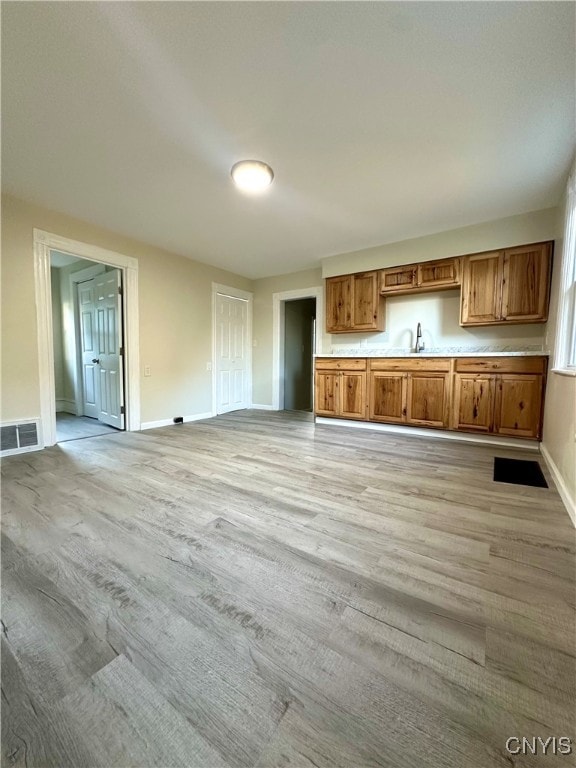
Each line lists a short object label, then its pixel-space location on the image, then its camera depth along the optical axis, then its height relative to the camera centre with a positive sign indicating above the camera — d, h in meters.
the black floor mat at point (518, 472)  2.28 -0.91
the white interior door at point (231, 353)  5.12 +0.07
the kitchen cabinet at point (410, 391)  3.51 -0.39
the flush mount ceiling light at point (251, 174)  2.35 +1.48
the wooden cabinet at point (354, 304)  4.17 +0.80
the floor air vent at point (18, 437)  2.83 -0.81
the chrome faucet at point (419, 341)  4.03 +0.25
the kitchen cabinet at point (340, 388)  4.07 -0.41
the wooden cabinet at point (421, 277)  3.61 +1.05
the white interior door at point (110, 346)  3.87 +0.12
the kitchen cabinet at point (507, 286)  3.12 +0.82
